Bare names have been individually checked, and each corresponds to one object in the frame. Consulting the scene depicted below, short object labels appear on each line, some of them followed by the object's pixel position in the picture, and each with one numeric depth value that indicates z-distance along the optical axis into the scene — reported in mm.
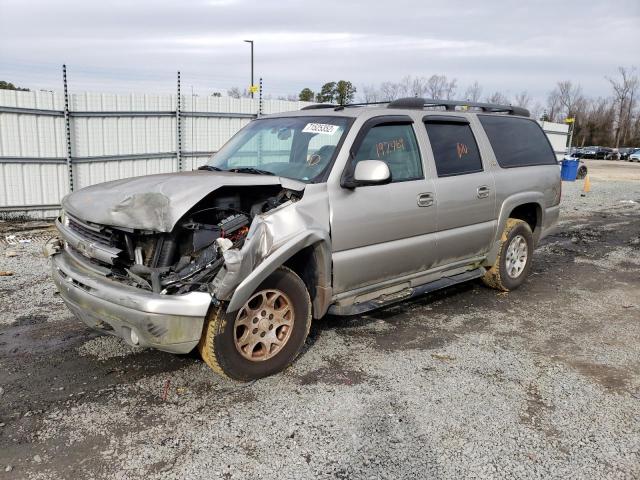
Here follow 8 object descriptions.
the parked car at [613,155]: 55812
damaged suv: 3281
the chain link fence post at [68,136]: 10148
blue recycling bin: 22948
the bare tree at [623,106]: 78562
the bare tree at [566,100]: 81312
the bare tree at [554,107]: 81669
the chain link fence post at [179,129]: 11698
